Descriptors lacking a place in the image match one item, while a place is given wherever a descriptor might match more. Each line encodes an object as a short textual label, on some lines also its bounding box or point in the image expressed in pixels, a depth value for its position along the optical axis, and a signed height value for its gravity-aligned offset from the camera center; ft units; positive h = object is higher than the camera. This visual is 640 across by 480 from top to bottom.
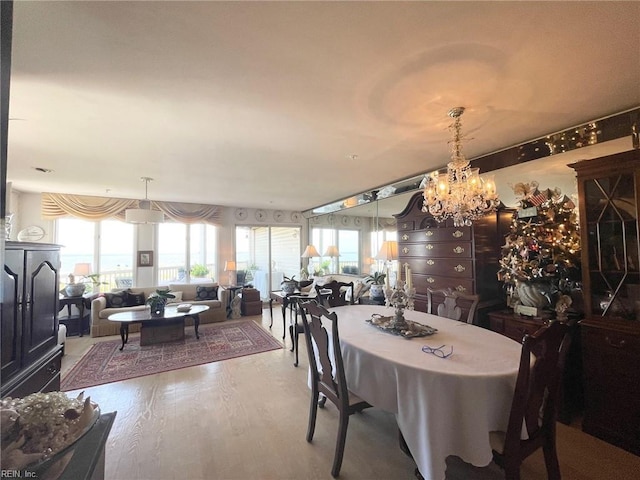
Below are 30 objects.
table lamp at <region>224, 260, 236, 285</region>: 21.04 -1.24
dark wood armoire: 4.82 -1.38
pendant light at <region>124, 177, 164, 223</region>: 13.10 +1.74
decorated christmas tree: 7.82 +0.04
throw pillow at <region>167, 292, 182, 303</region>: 17.61 -3.12
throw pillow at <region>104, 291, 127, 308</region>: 16.12 -2.87
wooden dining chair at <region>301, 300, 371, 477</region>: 5.52 -2.86
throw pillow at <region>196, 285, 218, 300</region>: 18.60 -2.93
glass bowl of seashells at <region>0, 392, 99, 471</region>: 2.42 -1.67
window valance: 16.76 +2.93
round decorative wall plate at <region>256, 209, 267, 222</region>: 23.84 +3.02
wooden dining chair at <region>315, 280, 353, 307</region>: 10.61 -1.78
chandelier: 7.52 +1.62
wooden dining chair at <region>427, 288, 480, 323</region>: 7.95 -1.79
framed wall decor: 19.66 -0.50
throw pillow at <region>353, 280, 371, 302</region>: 15.43 -2.37
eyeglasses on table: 5.16 -2.03
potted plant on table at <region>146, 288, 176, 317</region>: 13.64 -2.67
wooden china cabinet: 6.20 -1.29
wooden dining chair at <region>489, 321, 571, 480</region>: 4.15 -2.63
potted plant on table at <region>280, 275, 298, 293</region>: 15.98 -2.18
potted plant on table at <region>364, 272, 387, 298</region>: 13.82 -1.92
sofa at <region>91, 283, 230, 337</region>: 15.05 -3.17
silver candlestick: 6.75 -1.34
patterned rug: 10.24 -4.65
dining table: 4.28 -2.44
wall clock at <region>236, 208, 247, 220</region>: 23.00 +3.05
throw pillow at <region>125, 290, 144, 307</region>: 16.58 -2.94
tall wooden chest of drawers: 9.48 -0.34
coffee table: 13.09 -3.74
